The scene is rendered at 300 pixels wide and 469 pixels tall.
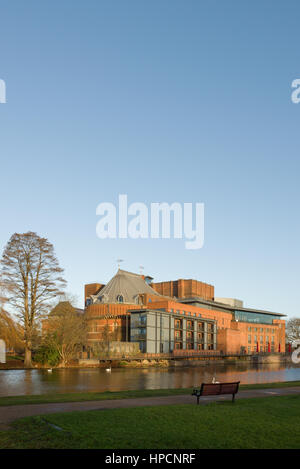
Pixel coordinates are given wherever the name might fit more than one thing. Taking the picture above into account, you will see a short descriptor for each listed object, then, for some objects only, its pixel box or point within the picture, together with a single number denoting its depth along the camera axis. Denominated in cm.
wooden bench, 1823
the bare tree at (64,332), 6450
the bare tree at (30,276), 5944
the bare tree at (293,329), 15000
